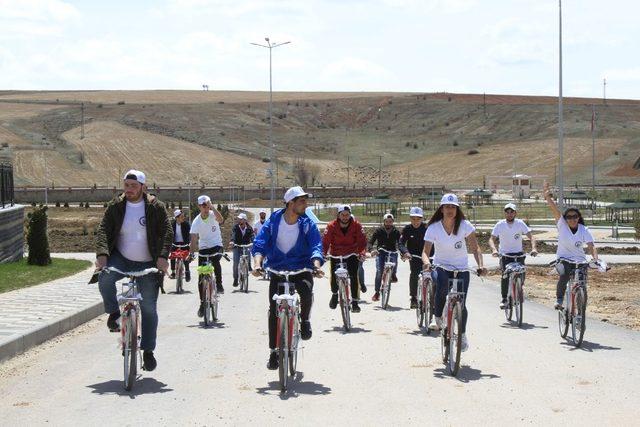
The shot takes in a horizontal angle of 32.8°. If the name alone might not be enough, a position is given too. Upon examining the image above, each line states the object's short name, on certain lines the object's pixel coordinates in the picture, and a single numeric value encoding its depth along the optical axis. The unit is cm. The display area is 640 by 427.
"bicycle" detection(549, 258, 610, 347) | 1313
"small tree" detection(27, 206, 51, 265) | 2758
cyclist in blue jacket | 1053
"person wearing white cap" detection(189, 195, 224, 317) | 1678
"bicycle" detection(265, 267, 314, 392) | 979
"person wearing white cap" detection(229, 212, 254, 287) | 2270
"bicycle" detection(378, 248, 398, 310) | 1841
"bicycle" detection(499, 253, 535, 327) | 1571
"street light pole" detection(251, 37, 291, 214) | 6396
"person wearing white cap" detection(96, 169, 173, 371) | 1028
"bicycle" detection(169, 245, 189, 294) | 2261
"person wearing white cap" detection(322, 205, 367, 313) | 1650
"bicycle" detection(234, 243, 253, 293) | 2272
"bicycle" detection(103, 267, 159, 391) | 987
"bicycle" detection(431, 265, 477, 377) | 1072
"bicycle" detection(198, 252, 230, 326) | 1580
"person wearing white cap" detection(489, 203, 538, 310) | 1641
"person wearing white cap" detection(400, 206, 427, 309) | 1700
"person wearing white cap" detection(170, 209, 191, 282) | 2268
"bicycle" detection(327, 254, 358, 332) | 1491
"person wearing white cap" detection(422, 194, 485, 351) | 1136
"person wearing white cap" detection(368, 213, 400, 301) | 1863
